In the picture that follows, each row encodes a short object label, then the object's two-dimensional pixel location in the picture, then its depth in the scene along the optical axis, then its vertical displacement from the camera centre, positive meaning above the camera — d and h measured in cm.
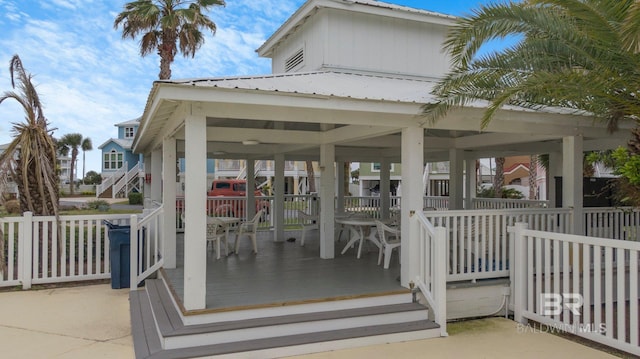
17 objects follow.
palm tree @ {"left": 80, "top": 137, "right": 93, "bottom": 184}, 5303 +455
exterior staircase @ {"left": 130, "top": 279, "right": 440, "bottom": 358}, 450 -165
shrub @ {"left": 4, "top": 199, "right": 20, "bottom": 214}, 1345 -88
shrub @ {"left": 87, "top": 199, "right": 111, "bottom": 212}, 2161 -122
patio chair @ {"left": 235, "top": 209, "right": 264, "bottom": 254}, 883 -99
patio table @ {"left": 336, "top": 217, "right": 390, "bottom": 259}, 819 -90
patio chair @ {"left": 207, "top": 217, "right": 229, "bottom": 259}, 818 -96
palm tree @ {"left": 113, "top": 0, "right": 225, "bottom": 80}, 1714 +635
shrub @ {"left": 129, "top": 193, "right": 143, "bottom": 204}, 2939 -106
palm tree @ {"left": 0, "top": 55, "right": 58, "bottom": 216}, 767 +56
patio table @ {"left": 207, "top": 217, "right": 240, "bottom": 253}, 827 -76
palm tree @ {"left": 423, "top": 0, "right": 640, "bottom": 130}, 529 +171
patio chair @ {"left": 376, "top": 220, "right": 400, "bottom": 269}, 720 -100
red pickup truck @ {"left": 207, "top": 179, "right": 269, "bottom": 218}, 1378 -74
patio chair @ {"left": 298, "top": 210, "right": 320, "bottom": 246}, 1026 -102
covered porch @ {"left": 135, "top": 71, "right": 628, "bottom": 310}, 478 +85
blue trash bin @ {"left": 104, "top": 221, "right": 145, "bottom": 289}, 751 -129
